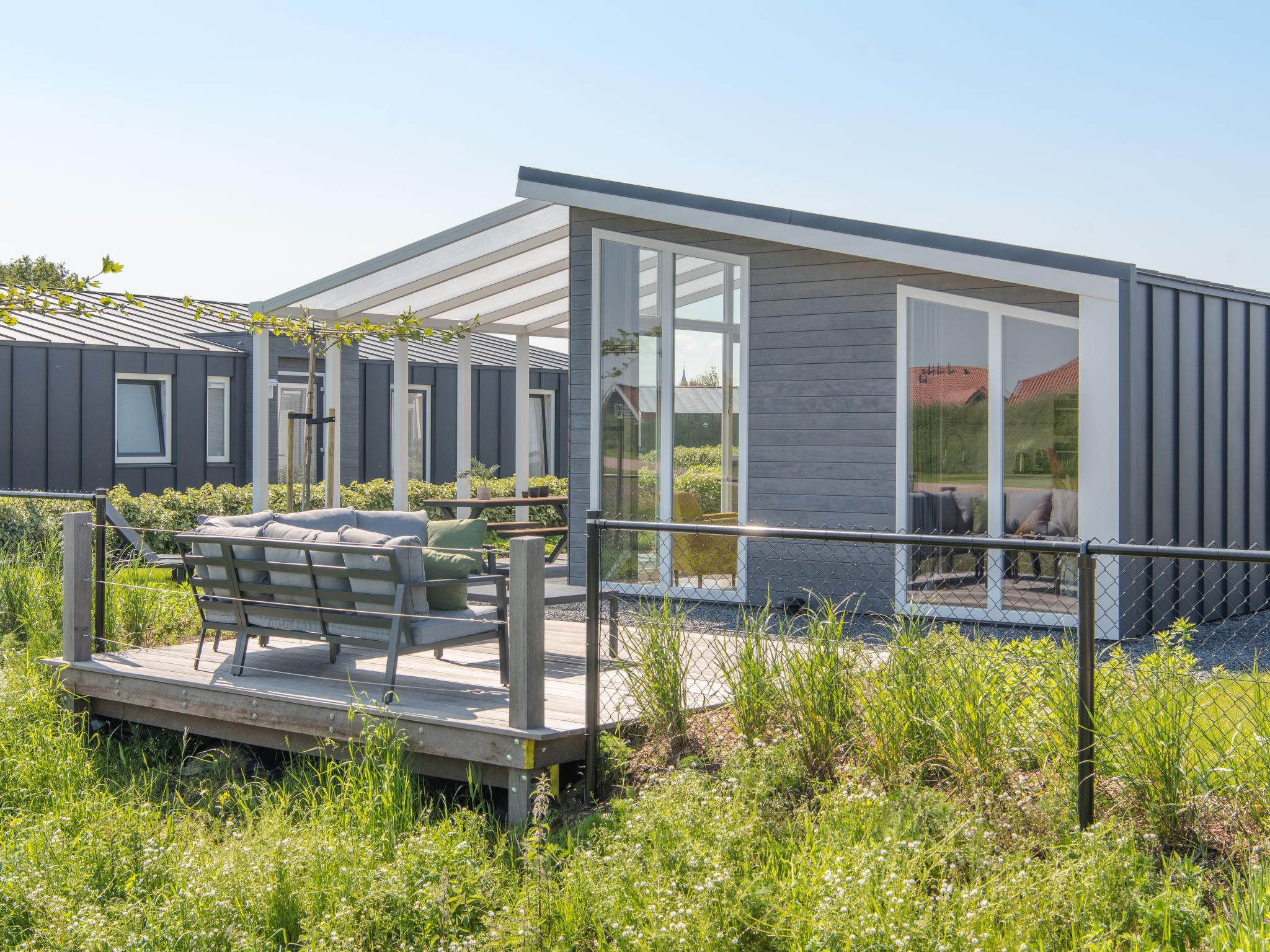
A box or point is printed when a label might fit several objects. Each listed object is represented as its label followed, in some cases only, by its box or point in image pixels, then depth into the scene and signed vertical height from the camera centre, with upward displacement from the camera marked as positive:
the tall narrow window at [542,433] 20.00 +0.59
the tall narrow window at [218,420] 17.16 +0.66
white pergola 9.45 +1.69
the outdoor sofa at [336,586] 5.21 -0.59
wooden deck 4.68 -1.09
